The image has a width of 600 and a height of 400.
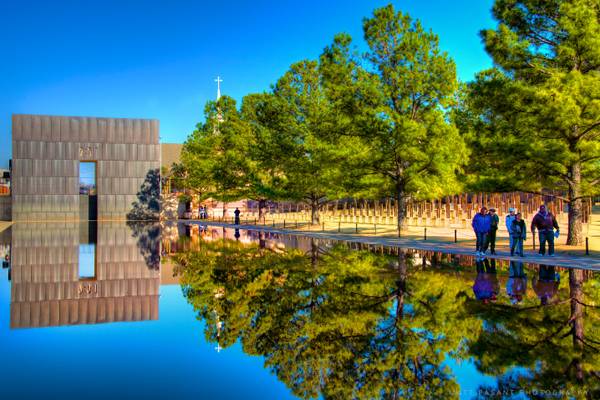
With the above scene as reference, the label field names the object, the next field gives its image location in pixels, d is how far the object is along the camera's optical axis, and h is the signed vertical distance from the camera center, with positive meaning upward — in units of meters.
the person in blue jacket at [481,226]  21.89 -0.93
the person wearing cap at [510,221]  22.16 -0.72
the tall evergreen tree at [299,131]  42.31 +5.96
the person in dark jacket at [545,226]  21.41 -0.90
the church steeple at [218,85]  99.34 +21.84
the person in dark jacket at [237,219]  55.55 -1.64
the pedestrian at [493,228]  22.11 -1.01
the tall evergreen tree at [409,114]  32.28 +5.55
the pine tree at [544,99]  21.88 +4.39
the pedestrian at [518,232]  21.12 -1.15
